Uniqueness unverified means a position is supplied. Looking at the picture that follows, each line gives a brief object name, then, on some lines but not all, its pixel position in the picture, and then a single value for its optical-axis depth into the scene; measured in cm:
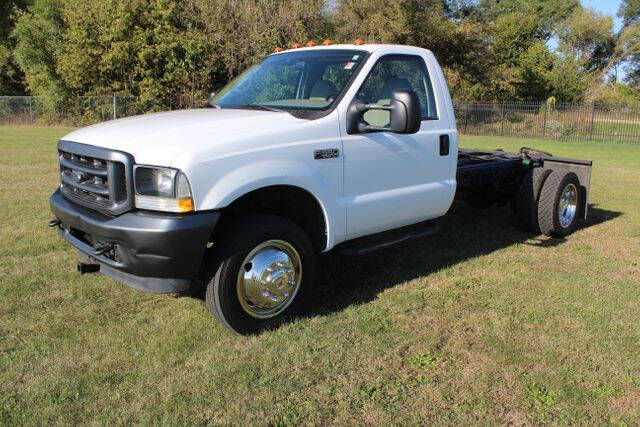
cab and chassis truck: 350
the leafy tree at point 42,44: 3042
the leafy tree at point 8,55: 3479
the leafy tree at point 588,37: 4919
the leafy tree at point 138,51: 2708
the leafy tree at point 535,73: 4316
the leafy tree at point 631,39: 5016
